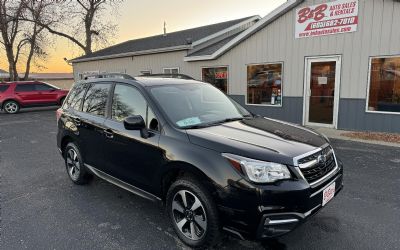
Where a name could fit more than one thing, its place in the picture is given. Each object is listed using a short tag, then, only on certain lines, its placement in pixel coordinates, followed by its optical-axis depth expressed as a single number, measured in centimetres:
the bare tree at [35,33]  2542
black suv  256
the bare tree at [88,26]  2852
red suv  1681
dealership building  836
